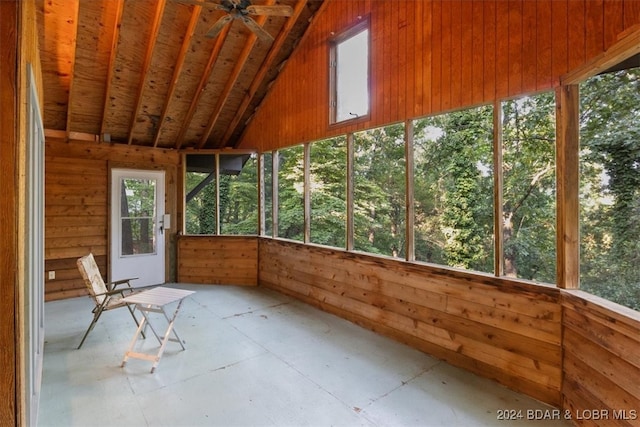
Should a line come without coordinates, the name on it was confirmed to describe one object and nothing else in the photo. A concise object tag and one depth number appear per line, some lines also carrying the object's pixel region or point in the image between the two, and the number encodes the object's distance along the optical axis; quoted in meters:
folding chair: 3.28
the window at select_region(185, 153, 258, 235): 6.16
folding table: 2.90
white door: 5.41
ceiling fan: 2.86
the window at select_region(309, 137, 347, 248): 6.69
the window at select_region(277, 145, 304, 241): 6.67
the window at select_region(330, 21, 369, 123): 3.99
